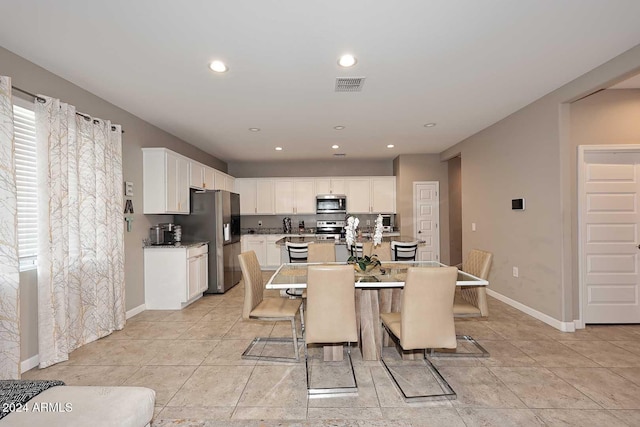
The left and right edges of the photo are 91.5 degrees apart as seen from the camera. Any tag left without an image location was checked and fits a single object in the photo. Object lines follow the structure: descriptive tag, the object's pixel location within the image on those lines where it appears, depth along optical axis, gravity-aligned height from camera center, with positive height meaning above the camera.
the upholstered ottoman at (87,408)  1.26 -0.83
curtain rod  2.55 +1.04
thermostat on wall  4.04 +0.09
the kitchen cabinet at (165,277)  4.37 -0.88
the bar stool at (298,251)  4.48 -0.55
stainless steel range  7.58 -0.35
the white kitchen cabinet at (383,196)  7.45 +0.39
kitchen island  4.85 -0.48
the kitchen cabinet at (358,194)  7.45 +0.44
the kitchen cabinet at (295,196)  7.50 +0.42
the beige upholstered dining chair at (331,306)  2.37 -0.72
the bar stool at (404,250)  4.62 -0.57
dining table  2.57 -0.78
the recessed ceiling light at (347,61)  2.64 +1.32
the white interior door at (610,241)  3.55 -0.36
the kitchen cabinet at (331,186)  7.46 +0.65
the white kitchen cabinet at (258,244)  7.25 -0.71
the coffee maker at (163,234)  4.55 -0.29
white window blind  2.67 +0.30
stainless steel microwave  7.39 +0.23
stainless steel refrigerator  5.21 -0.22
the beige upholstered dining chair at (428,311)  2.23 -0.72
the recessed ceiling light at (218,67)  2.72 +1.32
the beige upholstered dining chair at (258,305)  2.80 -0.87
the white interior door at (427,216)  7.10 -0.10
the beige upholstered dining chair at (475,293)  2.79 -0.78
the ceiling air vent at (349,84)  3.07 +1.31
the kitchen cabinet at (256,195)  7.54 +0.45
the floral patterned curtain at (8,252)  2.34 -0.27
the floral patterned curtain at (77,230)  2.74 -0.15
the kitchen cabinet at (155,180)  4.35 +0.49
